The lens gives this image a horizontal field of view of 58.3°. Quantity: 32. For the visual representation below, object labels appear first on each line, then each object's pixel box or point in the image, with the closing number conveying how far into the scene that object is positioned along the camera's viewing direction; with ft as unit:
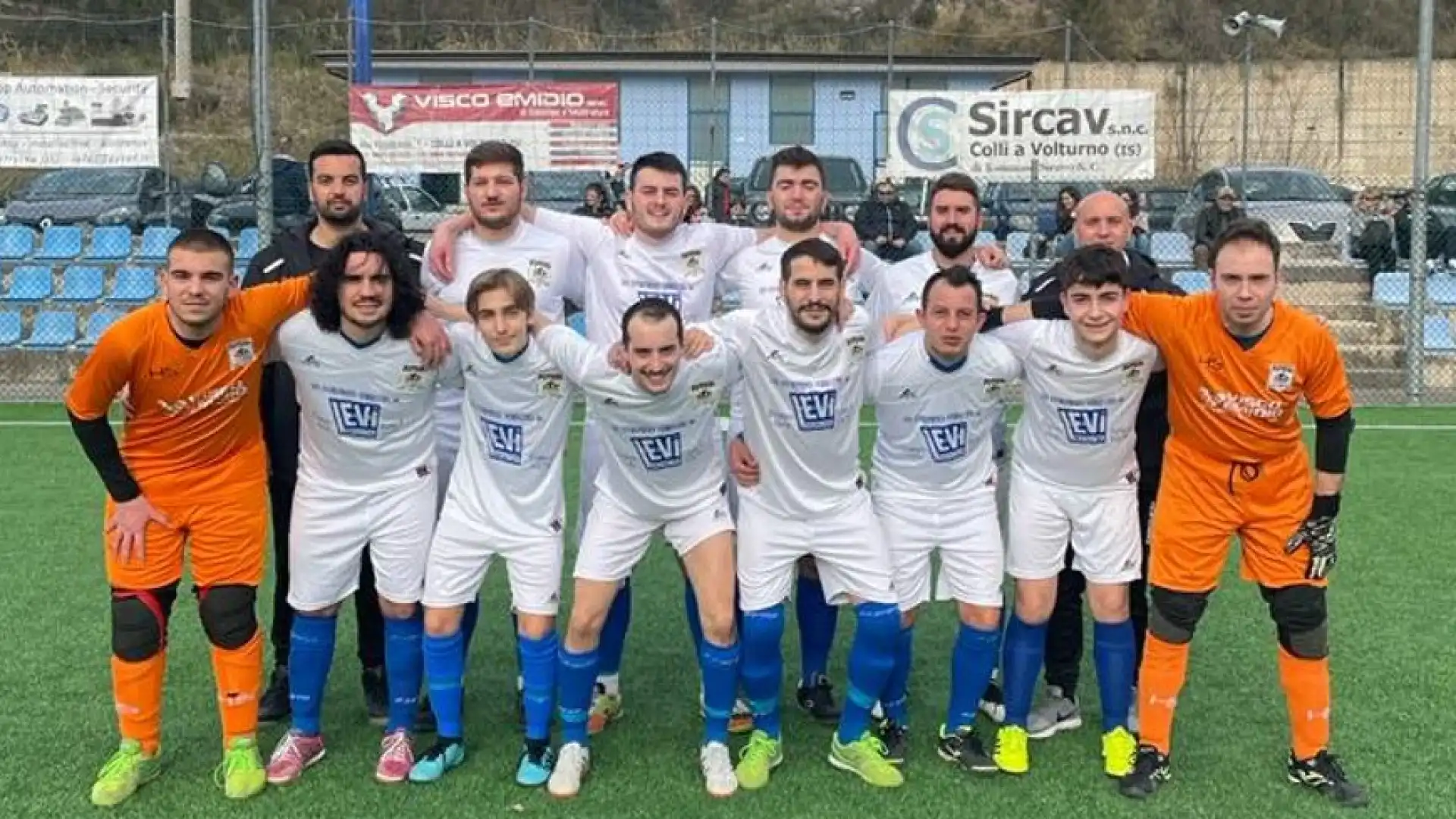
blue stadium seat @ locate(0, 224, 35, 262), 46.11
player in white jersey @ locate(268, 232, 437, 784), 13.24
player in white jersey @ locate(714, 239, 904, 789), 13.39
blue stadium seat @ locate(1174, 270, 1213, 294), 44.19
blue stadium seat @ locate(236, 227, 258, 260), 44.09
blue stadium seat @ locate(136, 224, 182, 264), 45.16
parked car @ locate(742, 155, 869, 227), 49.32
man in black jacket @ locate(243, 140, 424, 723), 14.32
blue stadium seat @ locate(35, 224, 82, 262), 46.16
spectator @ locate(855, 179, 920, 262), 41.45
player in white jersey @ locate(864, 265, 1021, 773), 13.66
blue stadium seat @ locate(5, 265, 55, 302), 42.86
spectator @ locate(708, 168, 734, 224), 45.52
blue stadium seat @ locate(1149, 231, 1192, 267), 47.09
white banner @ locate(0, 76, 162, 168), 36.06
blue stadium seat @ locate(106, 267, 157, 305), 42.93
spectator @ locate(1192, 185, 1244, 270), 42.04
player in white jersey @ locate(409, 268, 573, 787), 13.41
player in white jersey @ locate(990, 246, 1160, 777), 13.34
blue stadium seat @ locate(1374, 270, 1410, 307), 44.01
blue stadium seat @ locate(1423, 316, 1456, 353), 39.63
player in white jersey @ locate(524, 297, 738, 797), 13.14
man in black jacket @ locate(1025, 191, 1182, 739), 14.37
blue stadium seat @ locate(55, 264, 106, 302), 43.11
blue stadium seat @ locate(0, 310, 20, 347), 40.83
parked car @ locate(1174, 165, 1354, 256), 50.60
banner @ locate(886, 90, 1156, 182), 37.65
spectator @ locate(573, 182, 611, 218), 44.57
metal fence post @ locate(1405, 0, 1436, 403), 34.58
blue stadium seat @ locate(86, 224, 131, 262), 45.83
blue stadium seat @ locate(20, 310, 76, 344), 40.55
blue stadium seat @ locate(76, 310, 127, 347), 40.60
